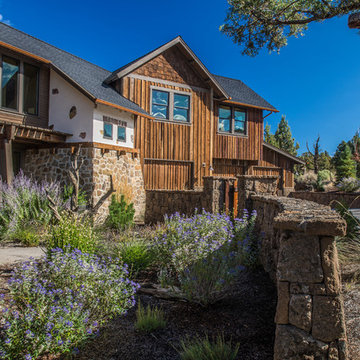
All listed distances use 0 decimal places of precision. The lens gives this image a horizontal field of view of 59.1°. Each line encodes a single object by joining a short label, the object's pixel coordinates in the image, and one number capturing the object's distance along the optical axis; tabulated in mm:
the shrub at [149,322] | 3334
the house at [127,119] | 10641
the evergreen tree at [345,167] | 22423
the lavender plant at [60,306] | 2766
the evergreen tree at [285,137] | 34938
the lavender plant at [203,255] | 3811
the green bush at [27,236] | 7098
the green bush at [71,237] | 5133
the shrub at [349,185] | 14891
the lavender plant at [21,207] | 7727
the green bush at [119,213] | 10031
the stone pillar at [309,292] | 2307
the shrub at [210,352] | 2658
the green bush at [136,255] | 5137
